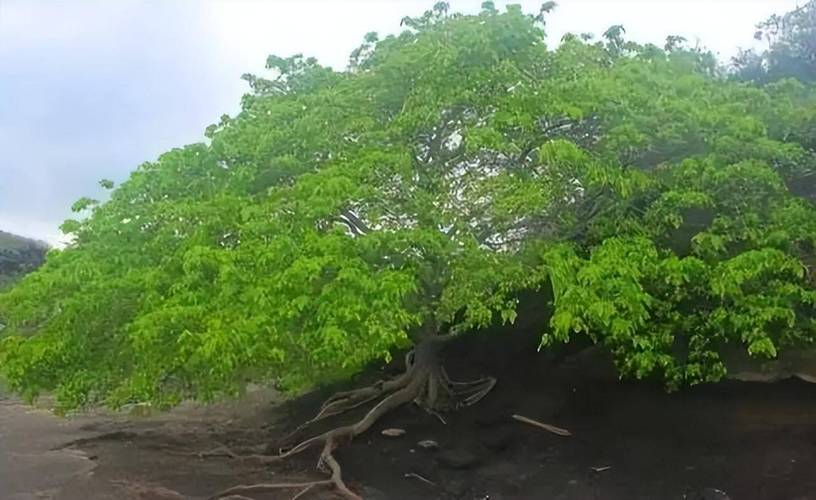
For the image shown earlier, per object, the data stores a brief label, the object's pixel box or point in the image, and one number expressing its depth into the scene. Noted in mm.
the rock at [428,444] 13258
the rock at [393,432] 13781
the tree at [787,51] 15938
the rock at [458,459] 12617
